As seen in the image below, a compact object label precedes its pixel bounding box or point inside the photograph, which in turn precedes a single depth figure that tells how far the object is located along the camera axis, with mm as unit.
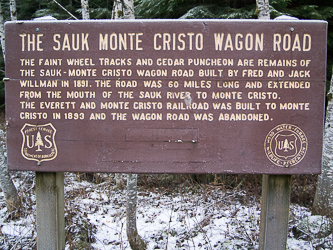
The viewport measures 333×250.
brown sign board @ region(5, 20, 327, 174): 2197
